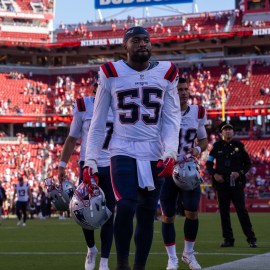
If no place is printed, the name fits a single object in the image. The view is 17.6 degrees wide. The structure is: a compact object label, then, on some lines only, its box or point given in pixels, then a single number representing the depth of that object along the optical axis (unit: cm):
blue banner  5767
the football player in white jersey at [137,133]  716
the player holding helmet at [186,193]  1012
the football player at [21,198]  2841
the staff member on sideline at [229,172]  1408
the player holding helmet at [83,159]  934
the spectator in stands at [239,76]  5680
